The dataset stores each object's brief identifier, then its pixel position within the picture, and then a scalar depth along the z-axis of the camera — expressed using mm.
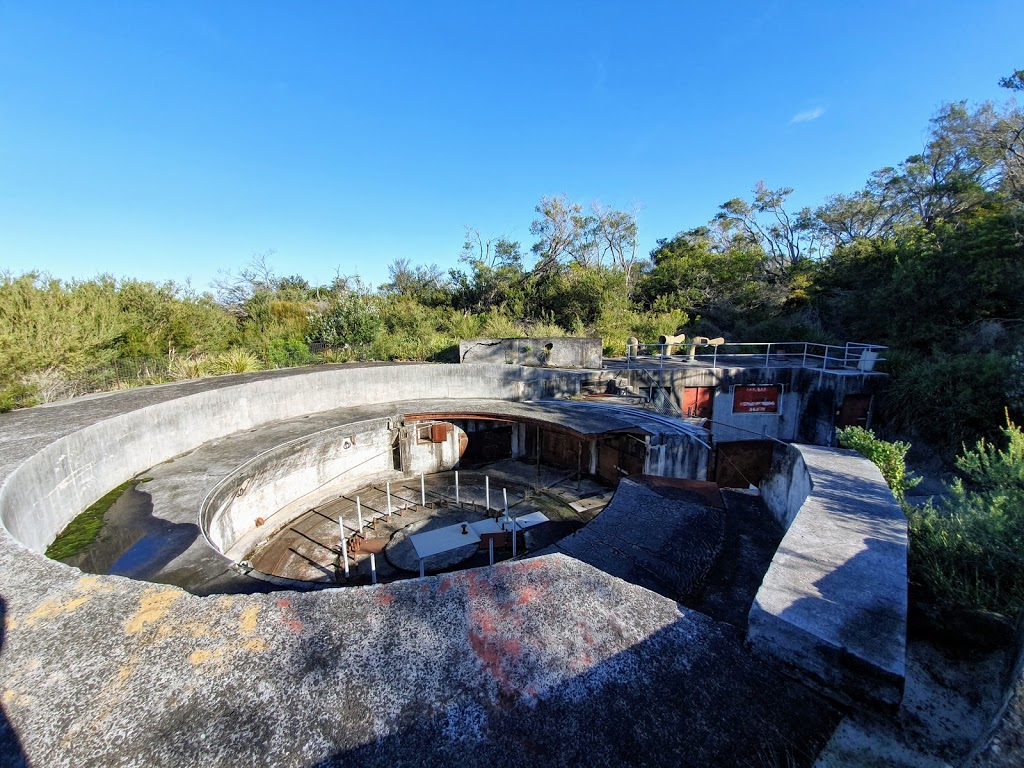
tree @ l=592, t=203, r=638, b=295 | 28766
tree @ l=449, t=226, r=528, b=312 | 23125
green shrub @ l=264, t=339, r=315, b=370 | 12781
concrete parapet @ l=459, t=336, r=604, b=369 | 13625
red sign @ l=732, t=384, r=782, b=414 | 14375
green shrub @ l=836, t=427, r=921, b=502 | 4738
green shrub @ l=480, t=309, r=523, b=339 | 16516
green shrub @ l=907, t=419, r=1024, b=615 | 2514
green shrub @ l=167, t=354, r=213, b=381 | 10422
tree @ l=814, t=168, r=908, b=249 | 24078
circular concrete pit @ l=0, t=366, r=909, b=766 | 1443
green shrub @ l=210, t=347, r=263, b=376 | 11251
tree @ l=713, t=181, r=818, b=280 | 26859
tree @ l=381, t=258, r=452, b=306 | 24250
